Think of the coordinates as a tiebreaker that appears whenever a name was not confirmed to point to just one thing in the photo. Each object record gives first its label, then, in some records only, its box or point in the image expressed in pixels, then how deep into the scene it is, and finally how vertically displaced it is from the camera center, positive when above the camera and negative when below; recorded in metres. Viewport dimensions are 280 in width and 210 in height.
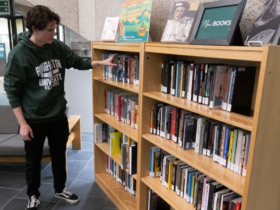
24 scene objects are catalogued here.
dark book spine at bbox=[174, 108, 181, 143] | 1.76 -0.50
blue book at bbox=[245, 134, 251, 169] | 1.30 -0.49
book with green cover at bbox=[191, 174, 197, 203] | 1.67 -0.88
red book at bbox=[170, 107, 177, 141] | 1.79 -0.51
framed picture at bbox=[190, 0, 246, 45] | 1.29 +0.16
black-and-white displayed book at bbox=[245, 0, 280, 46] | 1.17 +0.14
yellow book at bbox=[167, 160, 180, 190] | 1.85 -0.90
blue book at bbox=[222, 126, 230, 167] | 1.43 -0.53
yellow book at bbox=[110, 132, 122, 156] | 2.48 -0.92
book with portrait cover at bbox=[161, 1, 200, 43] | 1.58 +0.20
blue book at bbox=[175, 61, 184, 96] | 1.72 -0.17
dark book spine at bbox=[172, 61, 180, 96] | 1.76 -0.15
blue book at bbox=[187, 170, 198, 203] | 1.69 -0.89
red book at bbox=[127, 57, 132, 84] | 2.25 -0.18
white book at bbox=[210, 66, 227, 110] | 1.43 -0.19
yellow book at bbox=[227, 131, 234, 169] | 1.41 -0.53
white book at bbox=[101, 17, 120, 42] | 2.32 +0.20
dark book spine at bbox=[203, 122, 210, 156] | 1.57 -0.54
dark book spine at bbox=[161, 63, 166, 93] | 1.88 -0.21
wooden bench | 3.38 -1.18
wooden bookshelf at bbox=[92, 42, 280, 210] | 1.10 -0.39
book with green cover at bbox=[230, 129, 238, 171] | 1.37 -0.52
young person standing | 1.96 -0.31
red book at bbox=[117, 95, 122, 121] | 2.46 -0.53
